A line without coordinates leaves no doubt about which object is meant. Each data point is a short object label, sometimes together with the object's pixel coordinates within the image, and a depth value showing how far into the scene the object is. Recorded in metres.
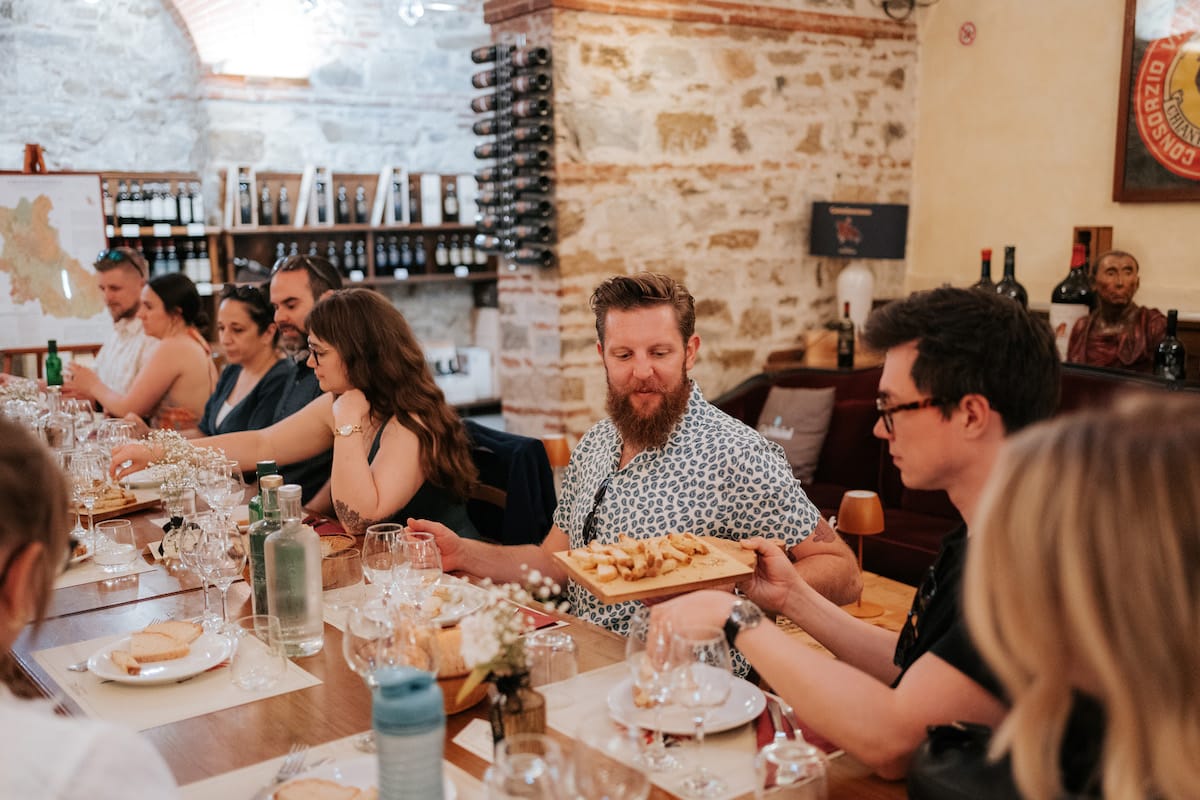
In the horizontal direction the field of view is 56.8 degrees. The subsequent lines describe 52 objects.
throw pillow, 5.49
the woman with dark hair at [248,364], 4.09
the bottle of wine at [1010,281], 5.29
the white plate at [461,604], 2.05
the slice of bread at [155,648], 1.93
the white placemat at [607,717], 1.49
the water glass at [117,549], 2.59
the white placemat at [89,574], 2.53
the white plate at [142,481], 3.47
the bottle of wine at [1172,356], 4.60
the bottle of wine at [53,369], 5.29
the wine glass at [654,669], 1.46
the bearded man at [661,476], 2.43
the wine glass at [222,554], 2.10
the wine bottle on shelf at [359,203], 8.45
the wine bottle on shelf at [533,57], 5.29
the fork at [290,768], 1.45
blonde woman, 0.90
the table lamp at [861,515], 4.20
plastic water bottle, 1.21
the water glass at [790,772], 1.28
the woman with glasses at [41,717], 0.99
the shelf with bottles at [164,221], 7.38
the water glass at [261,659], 1.87
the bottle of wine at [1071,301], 5.16
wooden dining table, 1.56
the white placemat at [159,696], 1.75
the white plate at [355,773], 1.46
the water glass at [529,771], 1.18
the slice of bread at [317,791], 1.40
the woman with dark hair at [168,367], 4.93
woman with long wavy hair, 2.92
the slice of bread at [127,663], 1.89
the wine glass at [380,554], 2.08
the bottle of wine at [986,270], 5.39
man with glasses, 1.45
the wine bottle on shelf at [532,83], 5.33
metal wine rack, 5.36
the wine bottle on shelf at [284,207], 8.14
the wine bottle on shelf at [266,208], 8.06
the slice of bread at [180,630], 2.00
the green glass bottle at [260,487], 2.15
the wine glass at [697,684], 1.45
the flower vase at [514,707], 1.49
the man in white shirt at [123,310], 5.46
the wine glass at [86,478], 2.89
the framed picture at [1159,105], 5.12
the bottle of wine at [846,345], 5.80
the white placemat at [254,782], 1.48
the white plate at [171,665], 1.86
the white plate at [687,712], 1.58
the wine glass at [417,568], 2.07
